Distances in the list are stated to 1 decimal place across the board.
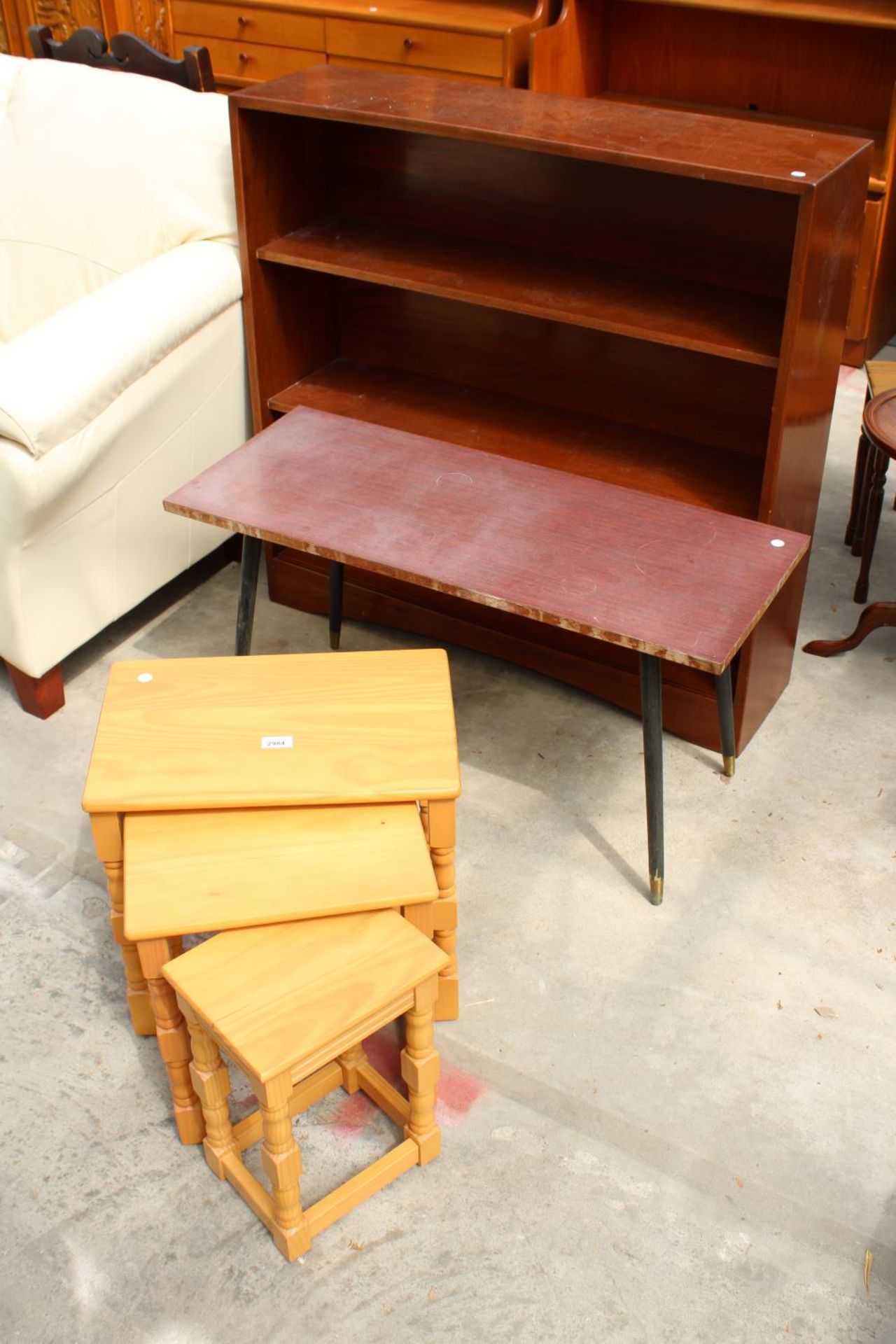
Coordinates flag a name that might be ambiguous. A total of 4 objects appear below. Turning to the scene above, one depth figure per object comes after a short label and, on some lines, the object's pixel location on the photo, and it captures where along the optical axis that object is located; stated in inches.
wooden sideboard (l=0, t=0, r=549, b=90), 139.3
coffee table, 70.9
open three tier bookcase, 78.3
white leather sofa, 87.4
